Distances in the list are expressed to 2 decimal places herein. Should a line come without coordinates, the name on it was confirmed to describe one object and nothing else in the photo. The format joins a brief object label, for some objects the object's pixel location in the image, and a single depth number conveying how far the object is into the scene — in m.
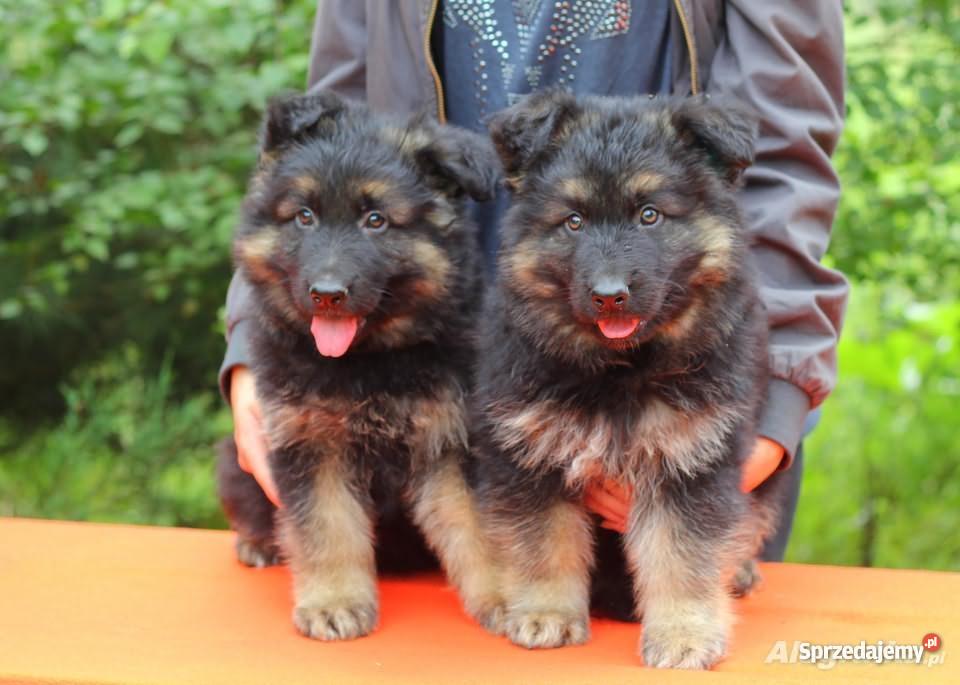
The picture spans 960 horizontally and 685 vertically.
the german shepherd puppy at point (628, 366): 2.78
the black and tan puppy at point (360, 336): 3.06
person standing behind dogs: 3.29
